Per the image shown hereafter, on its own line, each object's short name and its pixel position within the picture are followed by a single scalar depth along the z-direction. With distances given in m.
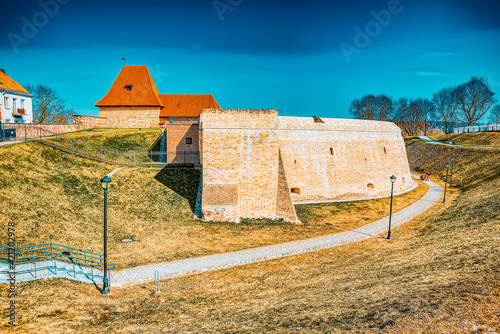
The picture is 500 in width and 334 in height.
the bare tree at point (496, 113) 64.73
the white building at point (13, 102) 29.12
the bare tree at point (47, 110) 43.88
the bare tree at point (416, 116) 66.62
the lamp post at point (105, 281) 10.28
